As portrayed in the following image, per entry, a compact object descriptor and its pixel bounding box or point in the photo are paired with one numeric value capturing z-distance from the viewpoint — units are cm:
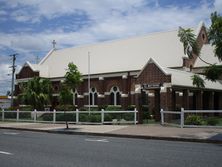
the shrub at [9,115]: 3585
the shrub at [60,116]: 2912
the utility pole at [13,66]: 5955
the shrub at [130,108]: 3844
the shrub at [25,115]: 3408
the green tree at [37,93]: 4050
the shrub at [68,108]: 4016
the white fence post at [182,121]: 2180
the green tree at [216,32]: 1689
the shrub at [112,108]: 3928
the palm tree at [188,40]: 1847
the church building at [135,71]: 2758
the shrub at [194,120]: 2296
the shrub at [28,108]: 4192
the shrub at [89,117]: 2753
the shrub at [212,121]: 2280
